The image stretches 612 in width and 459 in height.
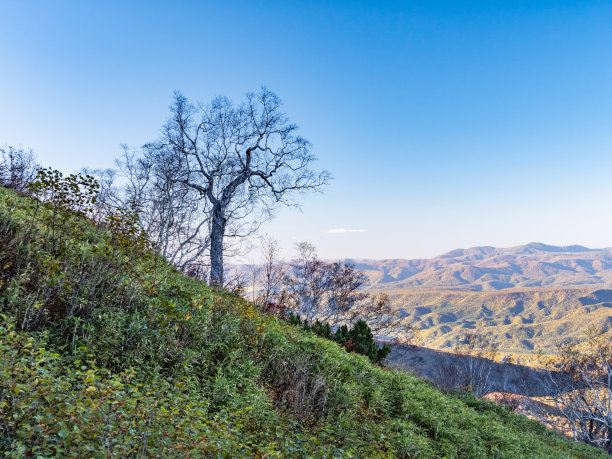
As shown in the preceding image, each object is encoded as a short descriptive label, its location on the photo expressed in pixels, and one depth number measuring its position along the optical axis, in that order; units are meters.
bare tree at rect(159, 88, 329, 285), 16.98
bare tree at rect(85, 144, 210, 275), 18.25
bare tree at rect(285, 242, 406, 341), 24.66
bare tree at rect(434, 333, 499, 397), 28.07
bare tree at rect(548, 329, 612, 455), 22.83
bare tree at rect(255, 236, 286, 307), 14.38
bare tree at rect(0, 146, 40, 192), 10.71
